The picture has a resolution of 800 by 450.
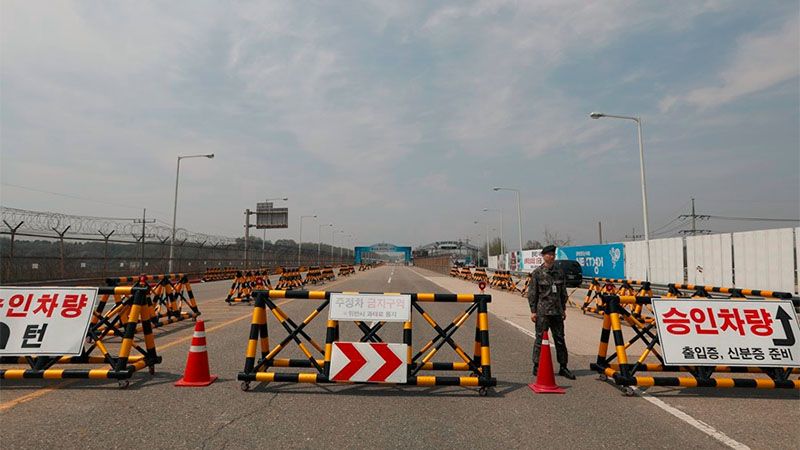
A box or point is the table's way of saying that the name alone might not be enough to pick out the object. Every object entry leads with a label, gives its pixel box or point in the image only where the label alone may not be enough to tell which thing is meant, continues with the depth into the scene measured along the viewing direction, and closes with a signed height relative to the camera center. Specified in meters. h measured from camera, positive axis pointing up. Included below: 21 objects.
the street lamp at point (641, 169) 22.65 +4.30
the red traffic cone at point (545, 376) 5.96 -1.44
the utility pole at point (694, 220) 72.35 +6.25
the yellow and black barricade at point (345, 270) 50.24 -1.27
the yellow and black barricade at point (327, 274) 36.84 -1.23
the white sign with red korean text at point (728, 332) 6.07 -0.92
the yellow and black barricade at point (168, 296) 11.41 -0.94
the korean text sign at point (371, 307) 6.24 -0.63
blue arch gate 136.69 +2.46
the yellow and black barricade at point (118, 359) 5.89 -1.32
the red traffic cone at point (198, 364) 6.06 -1.34
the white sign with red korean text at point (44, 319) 6.19 -0.82
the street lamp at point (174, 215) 30.42 +2.93
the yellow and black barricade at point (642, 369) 5.87 -1.41
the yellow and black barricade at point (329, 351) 5.85 -1.18
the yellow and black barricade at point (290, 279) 23.69 -1.07
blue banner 27.23 +0.04
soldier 6.95 -0.61
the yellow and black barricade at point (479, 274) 30.23 -1.02
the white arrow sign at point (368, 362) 5.90 -1.26
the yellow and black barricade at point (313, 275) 31.19 -1.12
